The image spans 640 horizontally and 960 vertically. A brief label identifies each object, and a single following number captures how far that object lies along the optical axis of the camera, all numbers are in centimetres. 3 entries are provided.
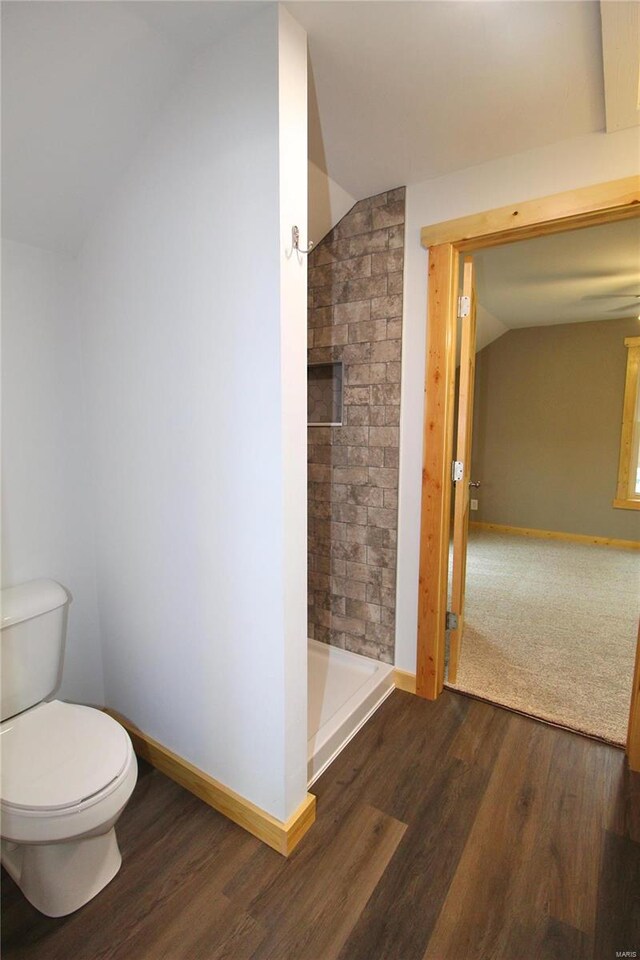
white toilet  115
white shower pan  178
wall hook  121
